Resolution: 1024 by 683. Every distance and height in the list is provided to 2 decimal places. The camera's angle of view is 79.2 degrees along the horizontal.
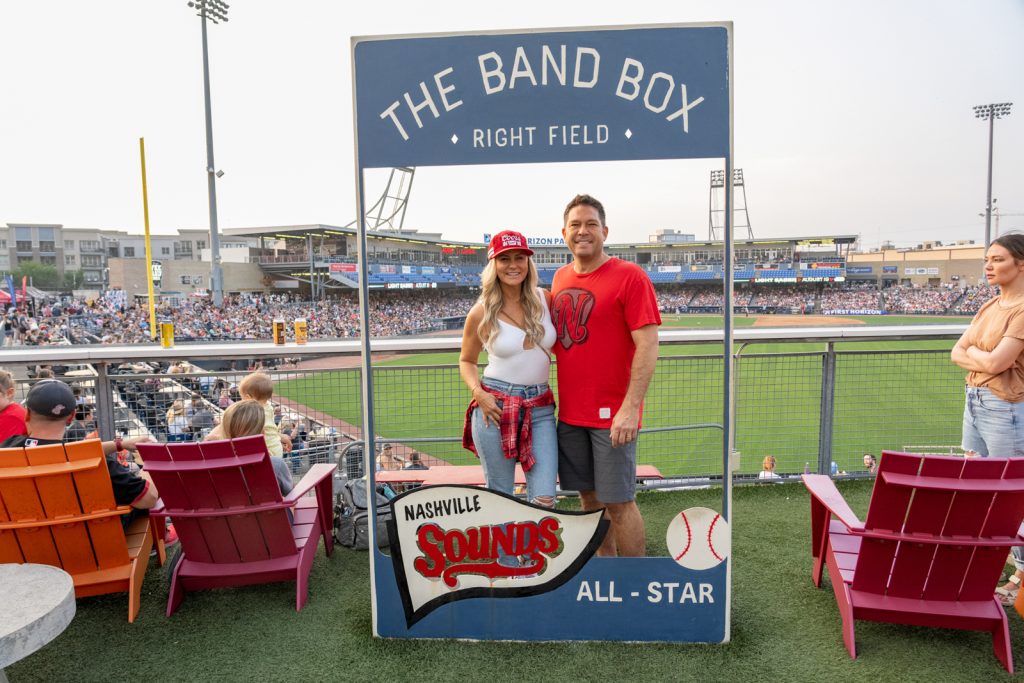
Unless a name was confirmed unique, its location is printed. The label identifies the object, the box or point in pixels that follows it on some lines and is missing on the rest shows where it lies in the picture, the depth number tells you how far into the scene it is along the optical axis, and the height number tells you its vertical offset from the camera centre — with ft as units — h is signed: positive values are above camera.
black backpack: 11.53 -4.39
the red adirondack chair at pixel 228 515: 8.55 -3.18
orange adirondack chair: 8.13 -2.99
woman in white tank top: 8.27 -1.18
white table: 5.74 -3.09
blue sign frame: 7.75 +2.15
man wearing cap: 8.82 -2.00
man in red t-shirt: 8.13 -0.91
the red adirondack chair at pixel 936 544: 7.27 -3.19
